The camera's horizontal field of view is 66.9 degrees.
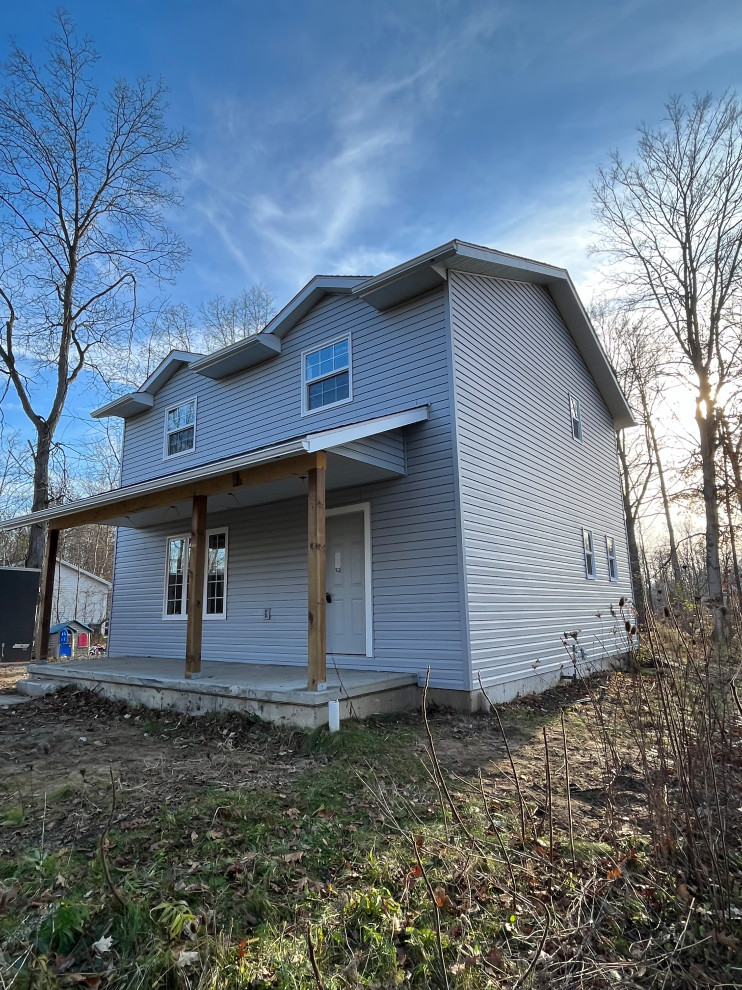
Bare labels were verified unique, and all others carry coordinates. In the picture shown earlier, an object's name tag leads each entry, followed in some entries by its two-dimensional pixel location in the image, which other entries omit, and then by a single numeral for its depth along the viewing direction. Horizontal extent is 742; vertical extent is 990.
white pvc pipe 5.96
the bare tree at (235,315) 26.58
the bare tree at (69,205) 17.19
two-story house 7.64
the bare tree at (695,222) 15.97
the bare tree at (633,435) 22.38
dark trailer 16.75
